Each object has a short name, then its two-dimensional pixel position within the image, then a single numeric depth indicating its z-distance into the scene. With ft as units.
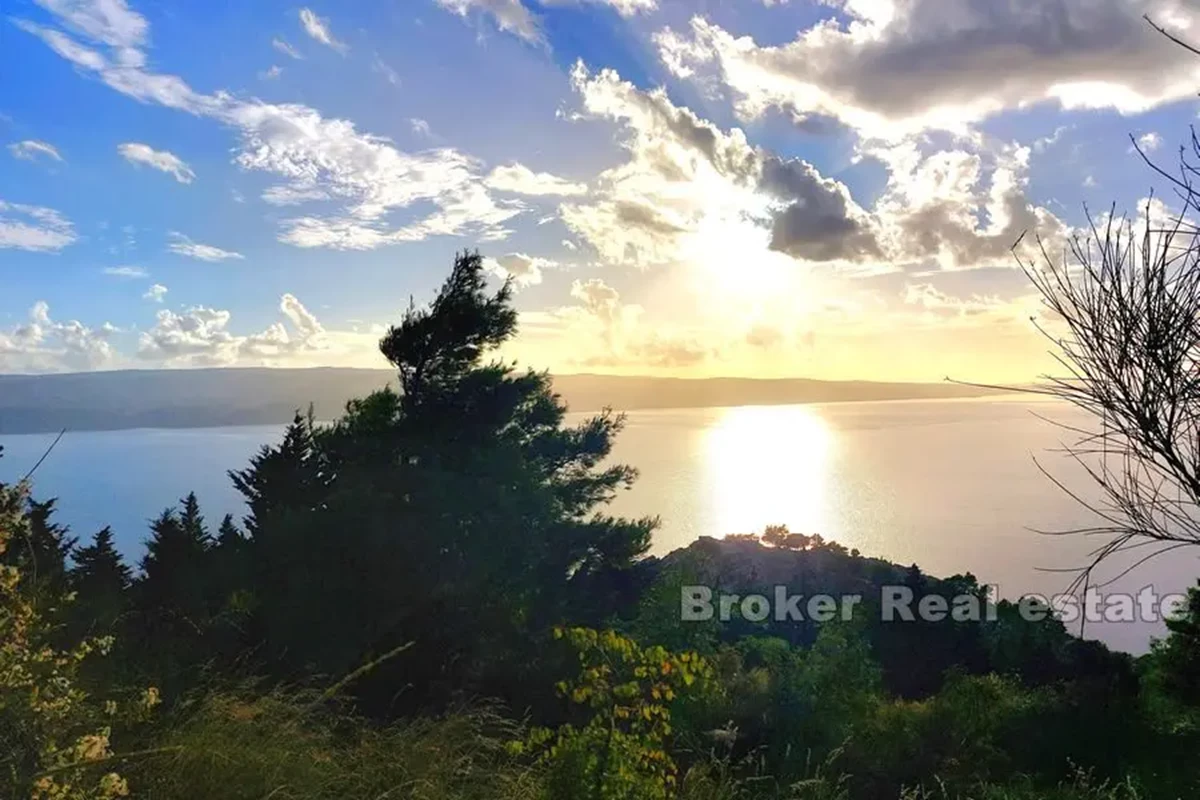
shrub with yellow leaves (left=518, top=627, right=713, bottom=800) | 8.16
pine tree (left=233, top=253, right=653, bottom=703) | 31.24
